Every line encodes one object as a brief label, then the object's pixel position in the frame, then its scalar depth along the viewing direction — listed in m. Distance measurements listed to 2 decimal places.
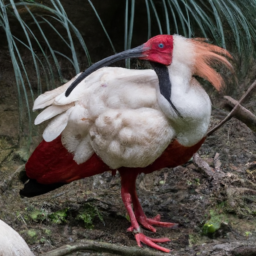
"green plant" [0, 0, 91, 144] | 5.74
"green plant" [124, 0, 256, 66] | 7.75
